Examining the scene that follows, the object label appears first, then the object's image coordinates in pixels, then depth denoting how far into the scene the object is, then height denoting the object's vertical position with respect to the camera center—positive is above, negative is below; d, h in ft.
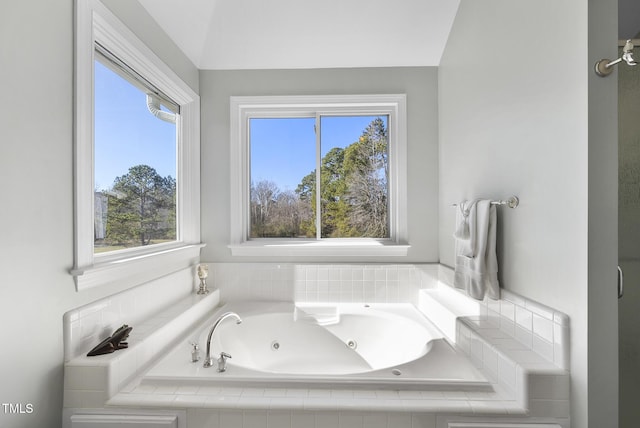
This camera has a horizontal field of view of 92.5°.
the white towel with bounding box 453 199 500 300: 4.89 -0.60
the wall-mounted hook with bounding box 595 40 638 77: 3.28 +1.60
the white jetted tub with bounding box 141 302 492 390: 6.08 -2.59
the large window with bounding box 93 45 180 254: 4.79 +1.02
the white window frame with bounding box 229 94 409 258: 7.66 +1.11
